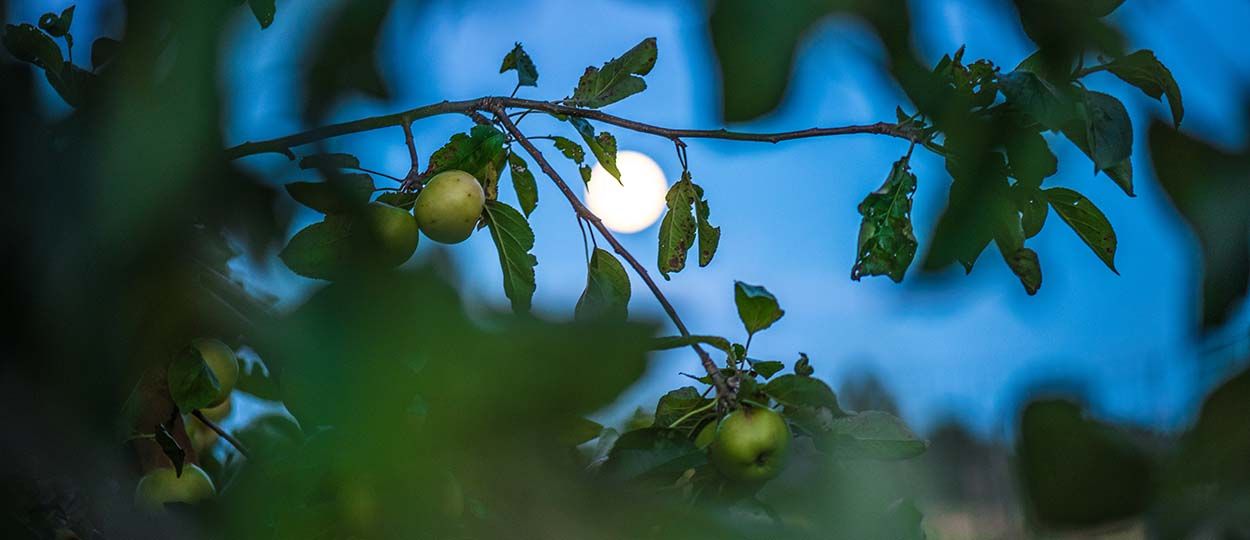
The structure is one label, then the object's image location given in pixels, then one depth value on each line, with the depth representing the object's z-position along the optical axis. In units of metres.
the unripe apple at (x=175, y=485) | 2.22
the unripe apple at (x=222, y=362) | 2.22
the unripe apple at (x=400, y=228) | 2.22
